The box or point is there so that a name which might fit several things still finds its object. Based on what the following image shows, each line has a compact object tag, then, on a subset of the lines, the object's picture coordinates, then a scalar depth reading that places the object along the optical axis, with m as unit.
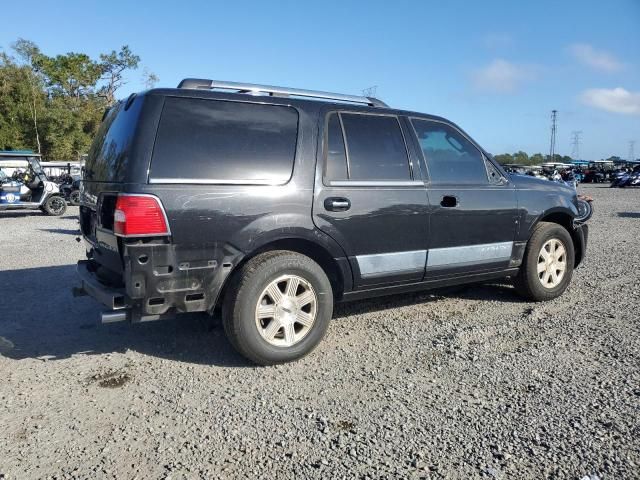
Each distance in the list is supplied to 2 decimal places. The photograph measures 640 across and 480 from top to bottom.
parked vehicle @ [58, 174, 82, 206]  17.48
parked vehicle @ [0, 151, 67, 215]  15.31
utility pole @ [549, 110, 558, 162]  93.00
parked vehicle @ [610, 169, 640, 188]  35.56
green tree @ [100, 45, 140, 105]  46.34
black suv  3.42
